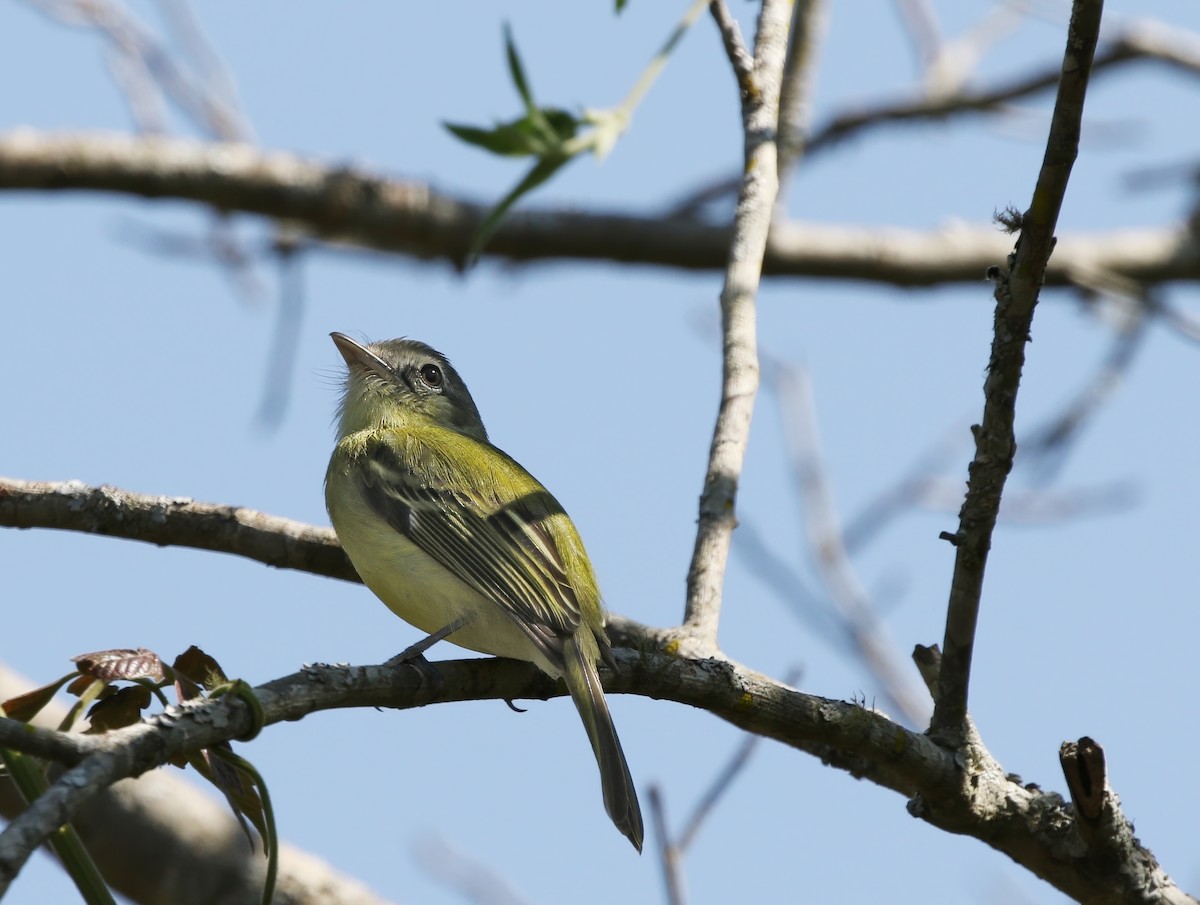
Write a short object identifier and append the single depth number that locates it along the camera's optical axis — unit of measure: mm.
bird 8602
